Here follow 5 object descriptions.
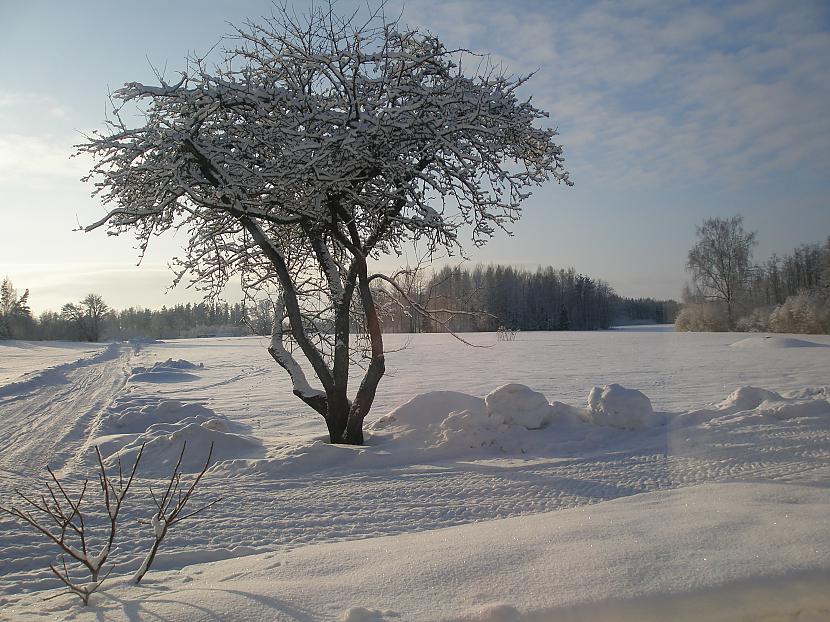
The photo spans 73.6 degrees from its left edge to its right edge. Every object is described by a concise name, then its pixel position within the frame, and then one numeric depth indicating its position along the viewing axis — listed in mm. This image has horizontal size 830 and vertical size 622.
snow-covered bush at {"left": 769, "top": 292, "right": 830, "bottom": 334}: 38656
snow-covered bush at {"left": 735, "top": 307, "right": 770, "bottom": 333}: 44094
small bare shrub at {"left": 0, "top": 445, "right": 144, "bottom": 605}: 2919
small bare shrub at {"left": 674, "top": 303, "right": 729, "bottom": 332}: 47375
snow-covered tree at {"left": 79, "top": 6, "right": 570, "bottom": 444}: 6727
